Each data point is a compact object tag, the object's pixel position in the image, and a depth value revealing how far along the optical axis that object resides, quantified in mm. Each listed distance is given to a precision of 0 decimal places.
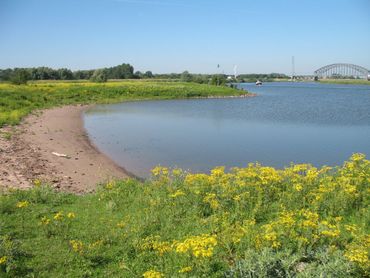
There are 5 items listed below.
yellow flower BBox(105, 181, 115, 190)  11656
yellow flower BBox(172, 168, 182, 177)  11222
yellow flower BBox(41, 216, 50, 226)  8223
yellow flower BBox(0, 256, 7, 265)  6139
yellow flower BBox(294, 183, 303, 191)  9305
